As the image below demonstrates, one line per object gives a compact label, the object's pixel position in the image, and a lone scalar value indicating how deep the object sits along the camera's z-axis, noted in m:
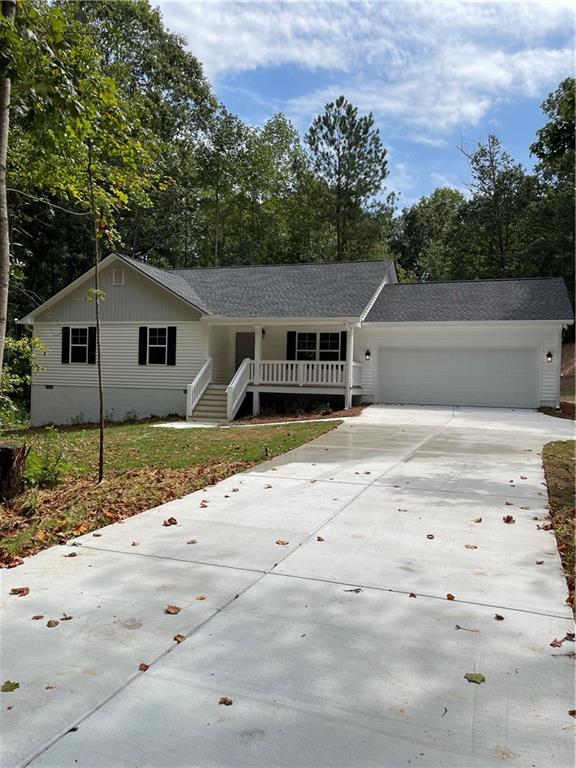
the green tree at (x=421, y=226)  43.47
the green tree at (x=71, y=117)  5.82
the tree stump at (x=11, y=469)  5.60
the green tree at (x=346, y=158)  30.92
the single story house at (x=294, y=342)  16.94
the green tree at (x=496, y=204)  31.00
